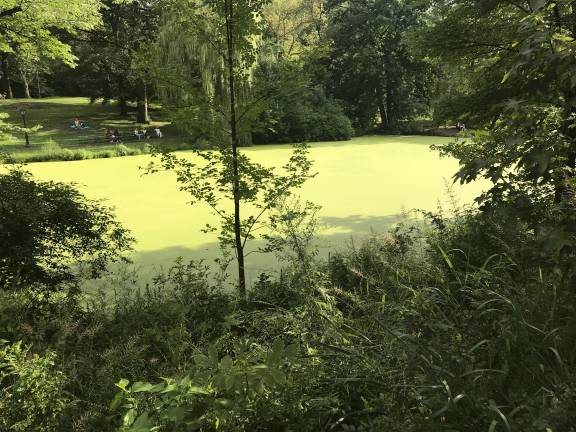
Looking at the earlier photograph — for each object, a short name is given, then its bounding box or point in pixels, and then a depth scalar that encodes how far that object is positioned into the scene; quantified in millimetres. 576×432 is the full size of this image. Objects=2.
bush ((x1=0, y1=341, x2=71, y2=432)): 1214
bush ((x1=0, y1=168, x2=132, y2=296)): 2529
